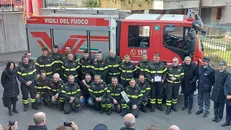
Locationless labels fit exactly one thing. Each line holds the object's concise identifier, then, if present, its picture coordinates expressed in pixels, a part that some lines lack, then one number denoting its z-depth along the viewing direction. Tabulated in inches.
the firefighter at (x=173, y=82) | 306.0
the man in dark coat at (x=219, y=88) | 279.9
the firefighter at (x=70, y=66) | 325.4
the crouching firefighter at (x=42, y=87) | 320.2
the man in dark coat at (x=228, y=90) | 271.9
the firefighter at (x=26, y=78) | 310.5
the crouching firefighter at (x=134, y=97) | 304.2
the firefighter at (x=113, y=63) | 325.9
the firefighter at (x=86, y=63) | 329.6
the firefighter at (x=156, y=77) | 310.5
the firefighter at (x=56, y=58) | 335.9
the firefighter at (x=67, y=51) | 334.7
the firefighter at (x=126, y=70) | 319.0
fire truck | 325.4
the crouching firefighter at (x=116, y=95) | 308.1
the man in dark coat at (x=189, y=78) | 306.7
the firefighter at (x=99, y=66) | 324.5
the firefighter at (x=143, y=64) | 316.5
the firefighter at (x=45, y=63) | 328.8
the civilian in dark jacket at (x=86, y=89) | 319.9
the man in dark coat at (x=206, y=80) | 294.4
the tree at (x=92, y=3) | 715.4
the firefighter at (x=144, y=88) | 310.8
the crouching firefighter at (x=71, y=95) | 309.6
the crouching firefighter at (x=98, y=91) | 310.0
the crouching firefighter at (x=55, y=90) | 314.8
